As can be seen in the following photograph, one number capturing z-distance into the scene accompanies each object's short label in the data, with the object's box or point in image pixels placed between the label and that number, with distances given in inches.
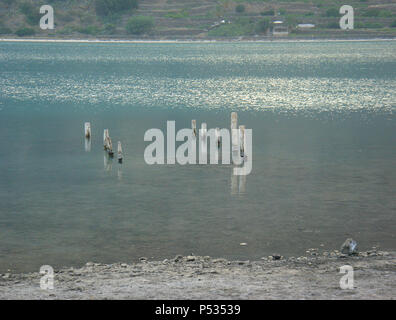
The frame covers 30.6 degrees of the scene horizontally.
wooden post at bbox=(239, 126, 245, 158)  1542.8
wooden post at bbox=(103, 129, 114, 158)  1584.6
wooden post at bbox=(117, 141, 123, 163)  1515.7
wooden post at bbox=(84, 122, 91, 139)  1814.1
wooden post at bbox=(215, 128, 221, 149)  1708.2
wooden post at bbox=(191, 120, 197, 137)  1845.5
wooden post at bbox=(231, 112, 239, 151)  1590.8
